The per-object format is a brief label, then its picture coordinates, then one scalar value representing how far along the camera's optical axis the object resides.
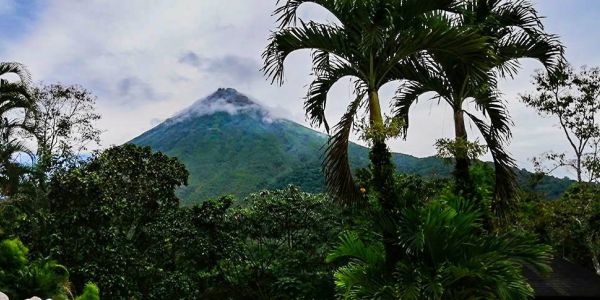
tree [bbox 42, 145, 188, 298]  12.12
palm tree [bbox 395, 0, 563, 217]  6.93
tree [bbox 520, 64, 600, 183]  17.14
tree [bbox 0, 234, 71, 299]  8.34
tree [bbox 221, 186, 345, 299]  13.31
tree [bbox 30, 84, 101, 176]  20.27
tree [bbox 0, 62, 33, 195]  12.02
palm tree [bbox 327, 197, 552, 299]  5.11
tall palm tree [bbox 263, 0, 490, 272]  5.67
